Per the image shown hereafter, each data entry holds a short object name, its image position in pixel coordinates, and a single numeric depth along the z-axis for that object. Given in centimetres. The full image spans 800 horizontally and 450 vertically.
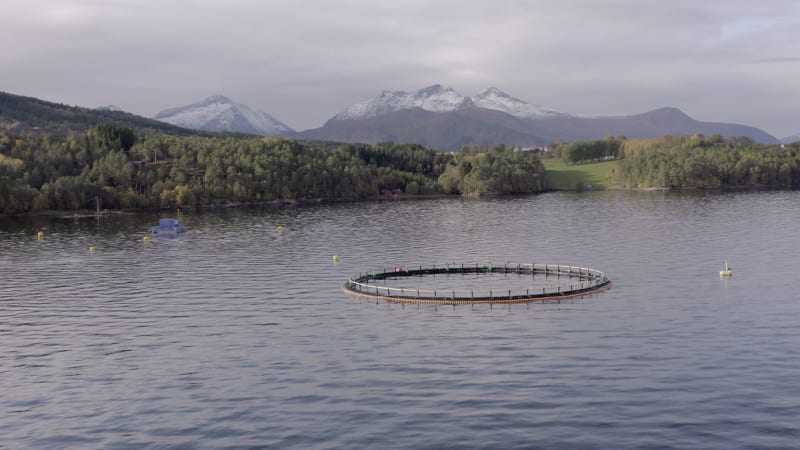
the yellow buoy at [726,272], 12900
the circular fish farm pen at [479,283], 11369
